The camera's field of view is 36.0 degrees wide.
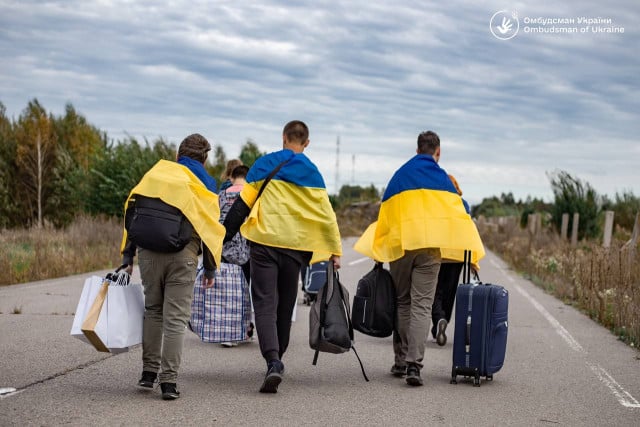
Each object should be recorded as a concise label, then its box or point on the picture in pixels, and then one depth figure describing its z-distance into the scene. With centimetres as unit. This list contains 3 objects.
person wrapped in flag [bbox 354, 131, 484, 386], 847
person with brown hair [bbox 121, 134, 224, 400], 715
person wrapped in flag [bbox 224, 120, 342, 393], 795
